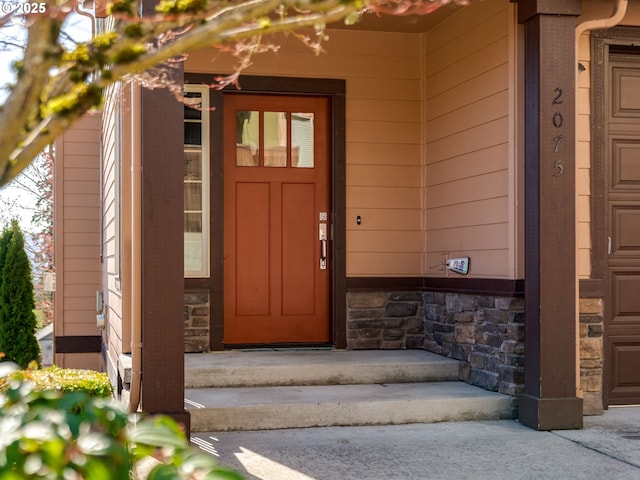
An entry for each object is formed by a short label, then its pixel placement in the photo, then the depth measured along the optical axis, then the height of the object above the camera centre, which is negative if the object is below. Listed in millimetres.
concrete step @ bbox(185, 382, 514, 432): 5316 -1025
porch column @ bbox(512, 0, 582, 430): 5348 +131
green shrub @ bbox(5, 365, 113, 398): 6125 -1031
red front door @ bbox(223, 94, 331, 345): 7094 +253
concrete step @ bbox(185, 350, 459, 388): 6078 -890
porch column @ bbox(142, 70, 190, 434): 4680 -46
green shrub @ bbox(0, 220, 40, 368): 10961 -722
